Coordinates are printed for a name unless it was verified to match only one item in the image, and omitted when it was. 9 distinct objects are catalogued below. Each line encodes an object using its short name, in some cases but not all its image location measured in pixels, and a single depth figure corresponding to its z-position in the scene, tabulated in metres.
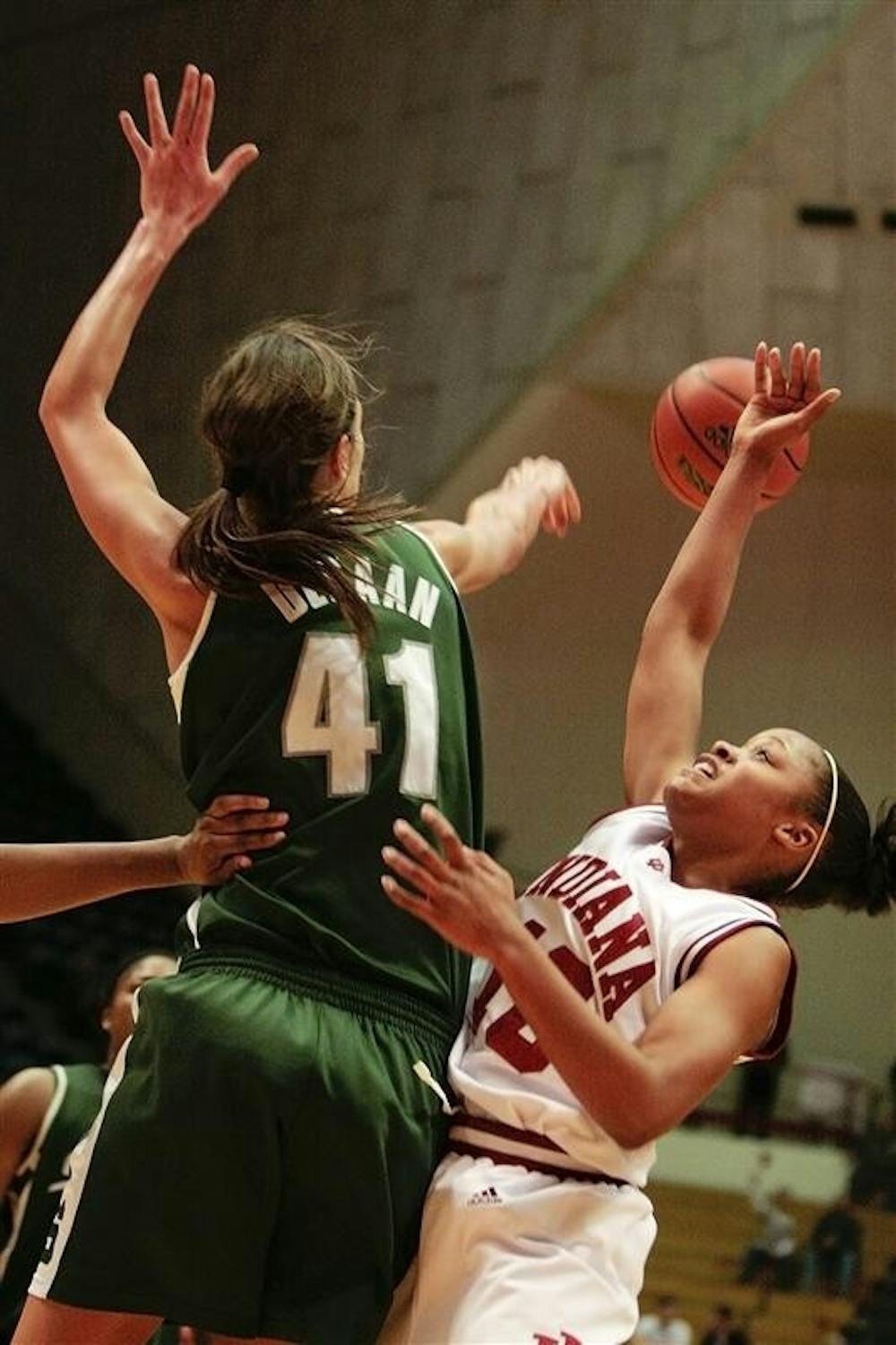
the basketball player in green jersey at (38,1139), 7.79
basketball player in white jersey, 3.96
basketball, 6.70
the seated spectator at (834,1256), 19.11
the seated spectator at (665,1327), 18.46
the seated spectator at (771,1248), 19.45
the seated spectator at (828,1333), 18.78
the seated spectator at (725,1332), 18.34
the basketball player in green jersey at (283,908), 4.31
